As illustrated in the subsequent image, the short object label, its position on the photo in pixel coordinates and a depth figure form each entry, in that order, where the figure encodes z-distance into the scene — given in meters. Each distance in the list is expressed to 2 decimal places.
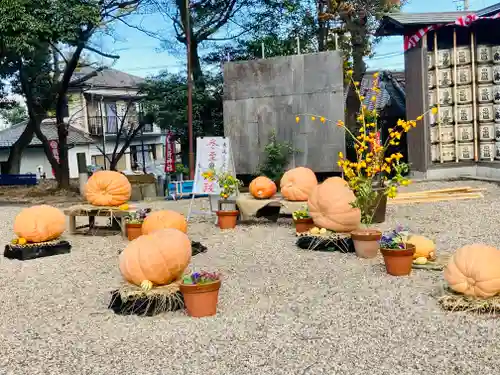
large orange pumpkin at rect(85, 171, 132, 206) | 8.41
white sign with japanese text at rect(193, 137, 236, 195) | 9.15
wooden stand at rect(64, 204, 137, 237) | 8.31
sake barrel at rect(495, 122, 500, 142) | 12.01
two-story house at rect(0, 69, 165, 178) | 27.75
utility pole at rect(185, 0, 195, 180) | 13.87
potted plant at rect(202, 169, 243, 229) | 8.54
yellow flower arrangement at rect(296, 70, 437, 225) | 6.35
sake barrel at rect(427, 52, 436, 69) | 12.57
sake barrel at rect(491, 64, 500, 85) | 12.02
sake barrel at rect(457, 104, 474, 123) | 12.37
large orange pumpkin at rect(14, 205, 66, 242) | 7.16
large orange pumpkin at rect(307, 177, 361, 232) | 6.57
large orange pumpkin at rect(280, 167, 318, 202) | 8.20
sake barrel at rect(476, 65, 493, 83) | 12.18
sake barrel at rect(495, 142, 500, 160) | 12.00
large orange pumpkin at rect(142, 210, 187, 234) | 7.08
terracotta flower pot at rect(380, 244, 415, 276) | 5.22
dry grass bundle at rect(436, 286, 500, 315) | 4.06
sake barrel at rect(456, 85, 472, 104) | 12.37
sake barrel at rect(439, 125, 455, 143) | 12.56
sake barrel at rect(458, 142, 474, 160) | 12.52
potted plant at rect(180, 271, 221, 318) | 4.36
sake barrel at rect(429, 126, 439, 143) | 12.59
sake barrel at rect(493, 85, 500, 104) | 12.02
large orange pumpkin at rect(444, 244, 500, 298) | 4.09
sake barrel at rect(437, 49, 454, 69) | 12.49
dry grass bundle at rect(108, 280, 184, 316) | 4.54
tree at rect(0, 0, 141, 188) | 12.39
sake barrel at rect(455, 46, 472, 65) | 12.34
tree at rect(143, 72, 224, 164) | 15.98
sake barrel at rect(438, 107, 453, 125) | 12.53
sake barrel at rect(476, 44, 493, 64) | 12.15
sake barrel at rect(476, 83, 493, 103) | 12.17
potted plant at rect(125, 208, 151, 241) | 7.82
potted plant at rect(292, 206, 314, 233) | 7.45
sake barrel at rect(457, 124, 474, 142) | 12.41
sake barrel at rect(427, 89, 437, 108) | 12.57
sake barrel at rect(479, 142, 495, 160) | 12.18
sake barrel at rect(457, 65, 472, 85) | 12.34
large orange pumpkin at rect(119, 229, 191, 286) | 4.65
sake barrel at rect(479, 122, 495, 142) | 12.16
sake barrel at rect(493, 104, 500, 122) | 11.99
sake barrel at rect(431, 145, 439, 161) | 12.66
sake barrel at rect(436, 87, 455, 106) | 12.51
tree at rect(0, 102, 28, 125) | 34.86
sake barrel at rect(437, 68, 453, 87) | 12.49
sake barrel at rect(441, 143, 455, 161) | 12.63
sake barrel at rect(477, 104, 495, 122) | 12.16
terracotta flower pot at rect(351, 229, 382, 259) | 6.05
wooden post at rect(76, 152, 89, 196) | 16.24
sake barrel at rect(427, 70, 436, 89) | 12.56
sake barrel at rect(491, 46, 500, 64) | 12.01
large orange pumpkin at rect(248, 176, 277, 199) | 8.62
